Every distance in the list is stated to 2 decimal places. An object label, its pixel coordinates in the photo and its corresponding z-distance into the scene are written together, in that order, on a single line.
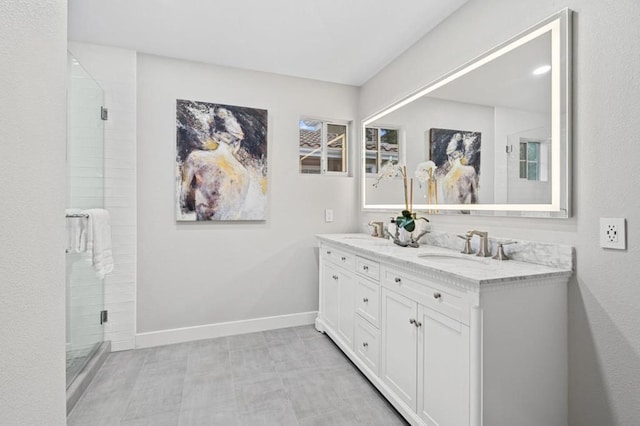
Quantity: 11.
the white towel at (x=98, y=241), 2.08
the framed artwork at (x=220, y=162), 2.81
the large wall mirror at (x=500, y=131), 1.51
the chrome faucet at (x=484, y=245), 1.82
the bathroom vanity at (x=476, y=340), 1.29
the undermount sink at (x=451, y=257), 1.73
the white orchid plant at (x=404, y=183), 2.30
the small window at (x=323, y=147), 3.30
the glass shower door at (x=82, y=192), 2.17
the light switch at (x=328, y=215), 3.34
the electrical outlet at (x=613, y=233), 1.27
